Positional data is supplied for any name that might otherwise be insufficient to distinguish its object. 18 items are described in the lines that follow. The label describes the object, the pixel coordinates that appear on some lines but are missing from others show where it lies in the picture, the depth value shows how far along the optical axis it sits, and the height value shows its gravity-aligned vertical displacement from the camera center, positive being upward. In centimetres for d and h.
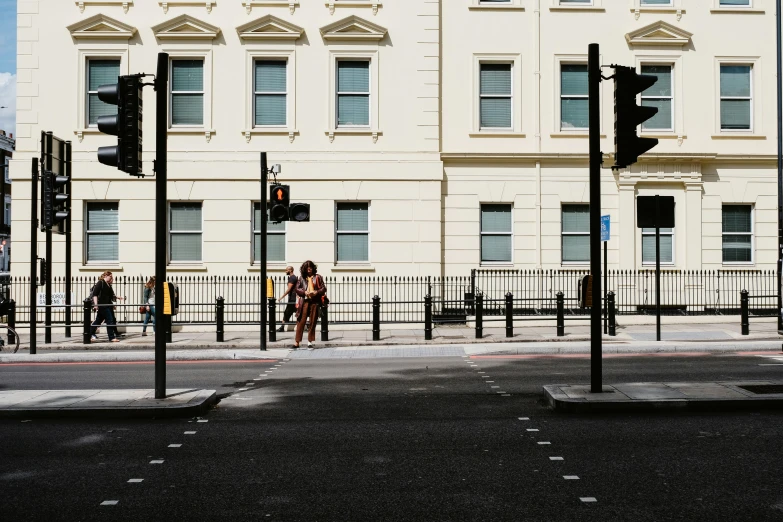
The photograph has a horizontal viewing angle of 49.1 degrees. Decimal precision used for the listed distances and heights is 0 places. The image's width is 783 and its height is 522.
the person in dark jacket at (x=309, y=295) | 1858 -63
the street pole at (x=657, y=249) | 1814 +38
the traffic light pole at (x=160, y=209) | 1012 +67
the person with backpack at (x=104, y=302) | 2052 -91
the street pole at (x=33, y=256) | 1739 +18
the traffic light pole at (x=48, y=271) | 1852 -14
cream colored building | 2422 +405
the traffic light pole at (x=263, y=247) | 1819 +39
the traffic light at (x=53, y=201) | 1828 +137
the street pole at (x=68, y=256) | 1983 +21
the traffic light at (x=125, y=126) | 998 +162
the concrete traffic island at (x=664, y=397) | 972 -152
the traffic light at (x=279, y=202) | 1836 +138
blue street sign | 1999 +93
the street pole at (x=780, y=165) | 2047 +246
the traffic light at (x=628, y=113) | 1014 +182
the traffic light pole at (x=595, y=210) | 1020 +69
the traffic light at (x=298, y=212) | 1827 +115
